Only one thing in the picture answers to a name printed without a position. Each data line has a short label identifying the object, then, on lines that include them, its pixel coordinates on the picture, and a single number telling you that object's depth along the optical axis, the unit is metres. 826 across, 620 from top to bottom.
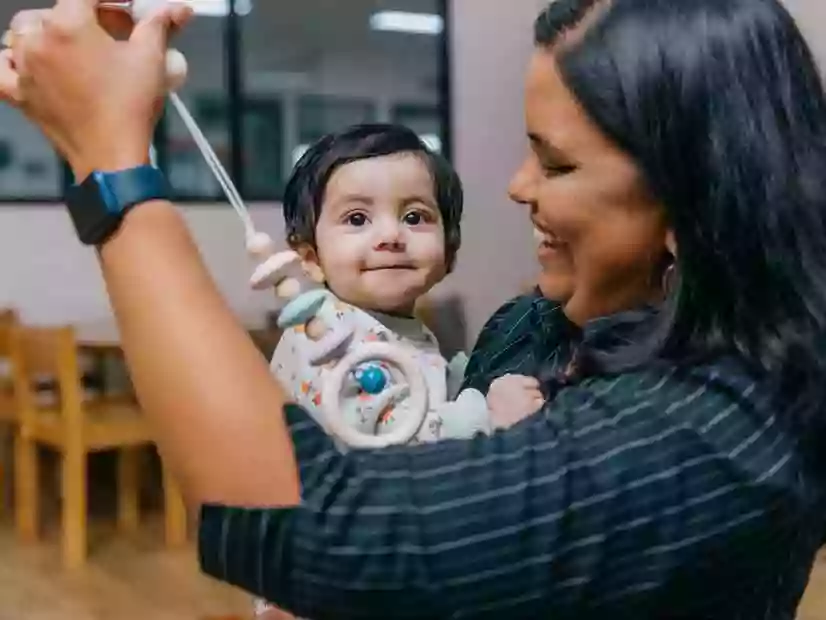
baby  1.20
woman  0.64
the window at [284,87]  4.56
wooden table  3.80
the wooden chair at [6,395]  3.81
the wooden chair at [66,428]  3.43
